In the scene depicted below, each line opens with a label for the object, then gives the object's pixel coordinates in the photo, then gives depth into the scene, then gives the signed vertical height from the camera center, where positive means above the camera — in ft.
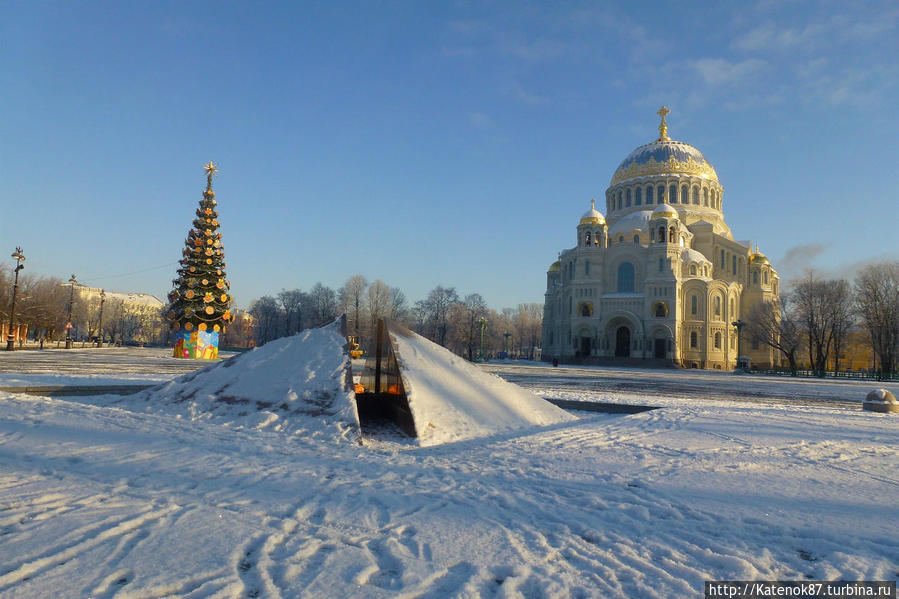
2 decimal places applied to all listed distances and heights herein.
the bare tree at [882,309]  141.90 +13.83
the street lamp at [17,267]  131.71 +14.04
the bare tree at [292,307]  248.52 +14.20
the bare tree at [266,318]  258.57 +9.12
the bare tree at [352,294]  219.06 +18.55
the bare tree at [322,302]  236.63 +16.57
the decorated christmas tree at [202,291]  112.37 +8.64
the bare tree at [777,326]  157.89 +9.55
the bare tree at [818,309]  152.66 +13.94
